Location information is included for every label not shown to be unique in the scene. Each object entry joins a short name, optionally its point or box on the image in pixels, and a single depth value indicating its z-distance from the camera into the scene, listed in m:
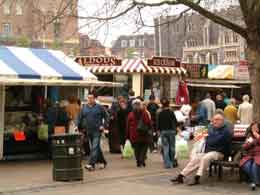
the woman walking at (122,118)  17.44
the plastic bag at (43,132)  16.06
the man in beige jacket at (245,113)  19.48
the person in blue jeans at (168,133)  14.49
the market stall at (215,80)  31.38
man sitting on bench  11.98
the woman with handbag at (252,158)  11.37
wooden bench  11.95
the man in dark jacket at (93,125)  13.98
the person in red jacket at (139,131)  14.63
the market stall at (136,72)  27.39
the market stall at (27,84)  15.38
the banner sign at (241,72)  32.68
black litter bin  12.29
